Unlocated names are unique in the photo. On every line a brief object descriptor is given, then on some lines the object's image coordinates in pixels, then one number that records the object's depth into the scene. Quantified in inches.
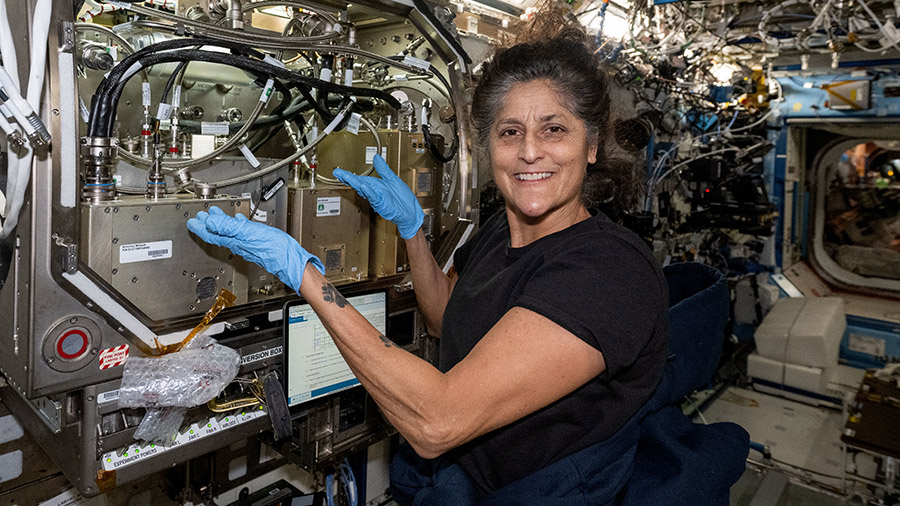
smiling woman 49.6
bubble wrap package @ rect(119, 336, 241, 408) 62.9
